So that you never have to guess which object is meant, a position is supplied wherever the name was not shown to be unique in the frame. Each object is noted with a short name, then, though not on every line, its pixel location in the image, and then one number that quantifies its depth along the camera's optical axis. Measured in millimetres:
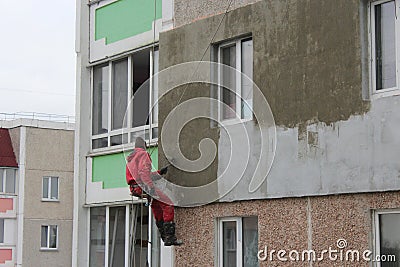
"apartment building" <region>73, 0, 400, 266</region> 11133
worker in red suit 13547
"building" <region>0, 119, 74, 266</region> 45688
